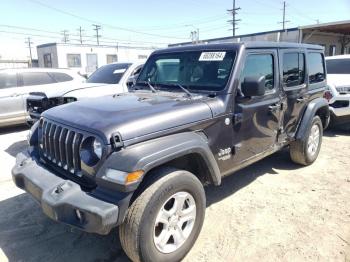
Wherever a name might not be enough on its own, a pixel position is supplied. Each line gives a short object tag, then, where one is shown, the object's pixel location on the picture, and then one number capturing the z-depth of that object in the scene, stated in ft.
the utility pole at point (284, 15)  219.20
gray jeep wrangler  8.11
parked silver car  26.91
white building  114.73
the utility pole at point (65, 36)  274.16
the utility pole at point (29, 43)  251.07
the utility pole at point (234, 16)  177.58
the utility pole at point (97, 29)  255.09
